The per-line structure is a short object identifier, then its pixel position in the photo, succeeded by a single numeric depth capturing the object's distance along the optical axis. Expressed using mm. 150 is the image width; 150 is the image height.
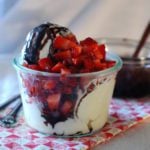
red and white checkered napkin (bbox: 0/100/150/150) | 509
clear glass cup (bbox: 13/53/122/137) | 510
